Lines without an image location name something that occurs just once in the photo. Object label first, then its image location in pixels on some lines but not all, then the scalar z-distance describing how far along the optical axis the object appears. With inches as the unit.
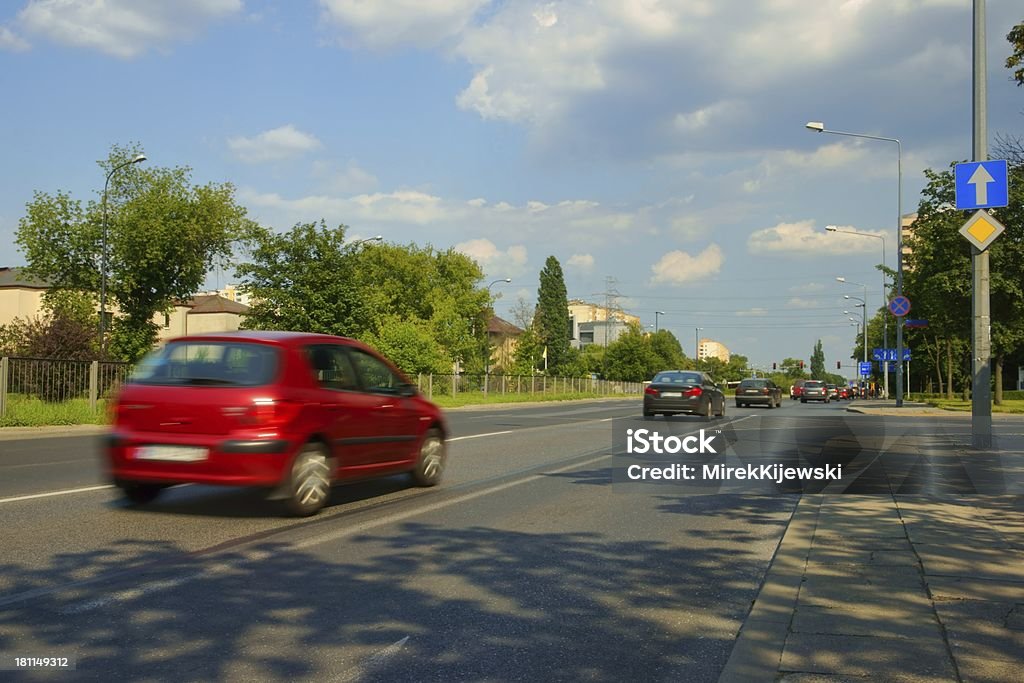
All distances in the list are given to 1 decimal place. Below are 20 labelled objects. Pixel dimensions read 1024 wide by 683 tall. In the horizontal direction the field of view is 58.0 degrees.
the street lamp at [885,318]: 1834.0
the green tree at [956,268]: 1339.8
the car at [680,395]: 1021.2
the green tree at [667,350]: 5123.0
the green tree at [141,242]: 2134.6
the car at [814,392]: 2370.8
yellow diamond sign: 542.9
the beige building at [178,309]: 3491.6
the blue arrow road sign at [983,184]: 547.8
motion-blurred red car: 297.3
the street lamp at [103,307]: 1608.4
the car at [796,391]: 2725.9
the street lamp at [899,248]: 1322.6
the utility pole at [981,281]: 554.6
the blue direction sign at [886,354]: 2217.0
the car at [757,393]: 1674.5
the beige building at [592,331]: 7293.3
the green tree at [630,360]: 4537.4
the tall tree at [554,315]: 3846.0
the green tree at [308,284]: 1509.6
